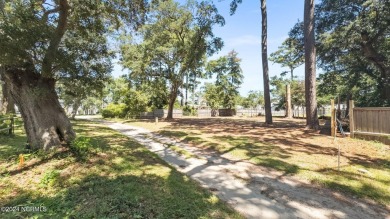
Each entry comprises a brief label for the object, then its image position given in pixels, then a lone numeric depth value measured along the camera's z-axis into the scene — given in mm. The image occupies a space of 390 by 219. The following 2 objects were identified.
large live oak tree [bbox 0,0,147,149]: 5824
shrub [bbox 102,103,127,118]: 29000
